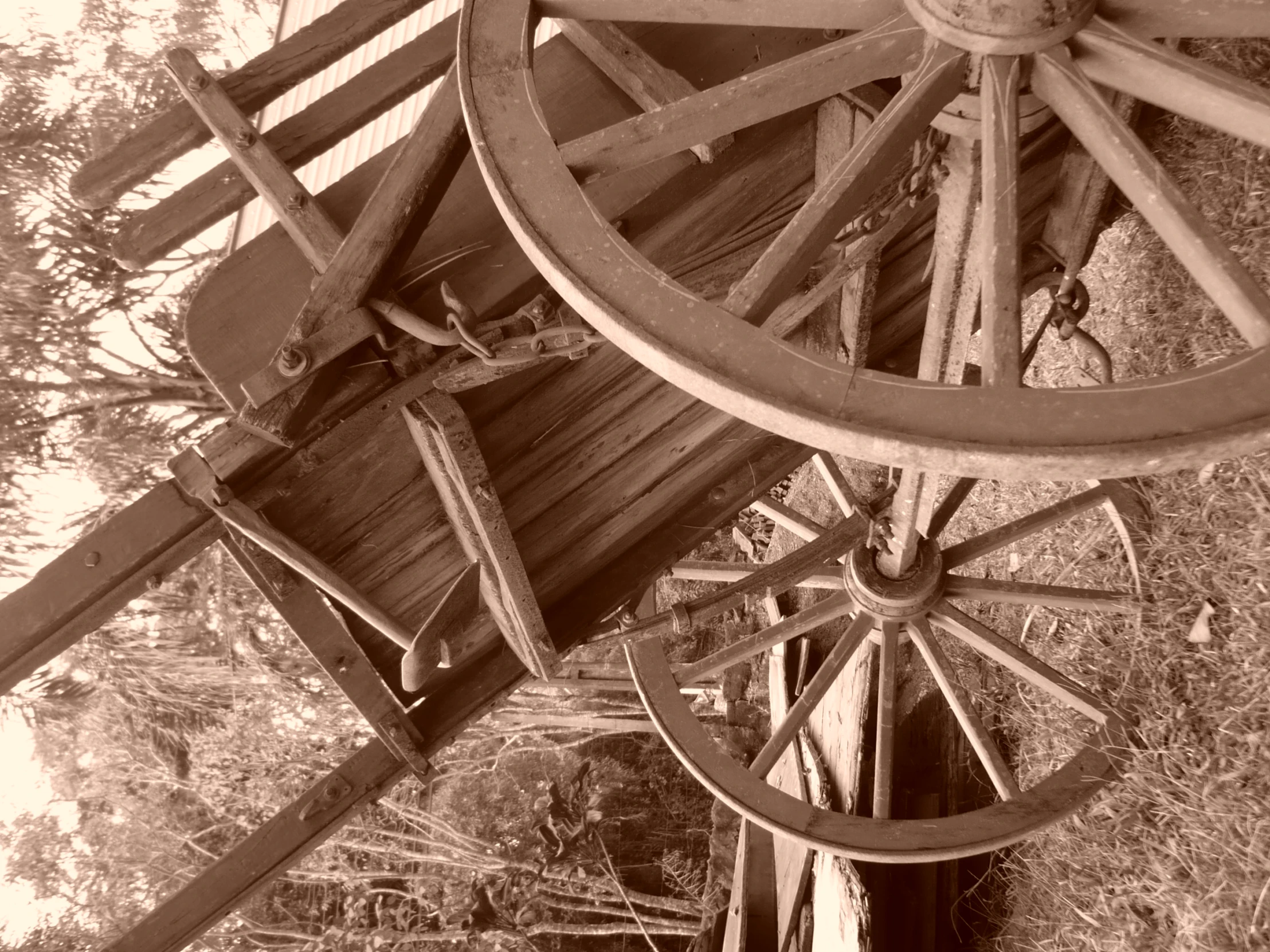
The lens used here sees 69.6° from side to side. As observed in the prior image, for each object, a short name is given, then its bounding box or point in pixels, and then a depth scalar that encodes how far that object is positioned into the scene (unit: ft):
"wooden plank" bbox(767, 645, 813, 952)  15.66
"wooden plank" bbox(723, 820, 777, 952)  17.53
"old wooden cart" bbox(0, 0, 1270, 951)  4.49
